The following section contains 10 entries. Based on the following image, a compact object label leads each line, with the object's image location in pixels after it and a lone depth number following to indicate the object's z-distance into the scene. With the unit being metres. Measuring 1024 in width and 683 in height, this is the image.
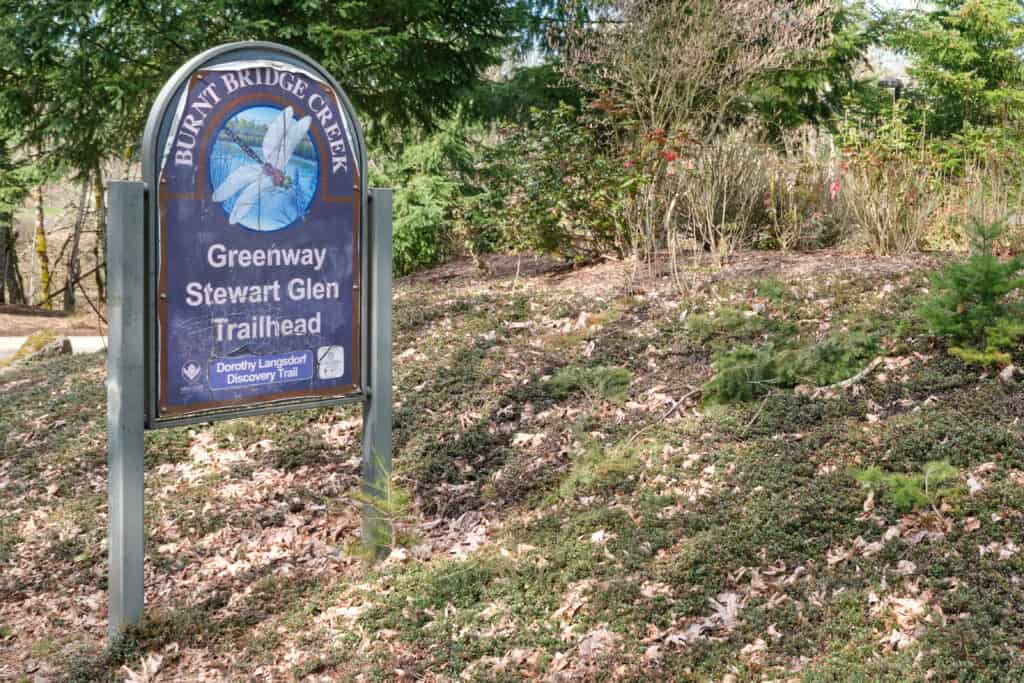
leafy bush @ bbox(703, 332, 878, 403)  5.61
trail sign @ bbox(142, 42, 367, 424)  4.10
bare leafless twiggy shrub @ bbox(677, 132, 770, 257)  9.22
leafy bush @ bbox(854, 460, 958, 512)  4.11
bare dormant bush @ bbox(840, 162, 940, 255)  8.82
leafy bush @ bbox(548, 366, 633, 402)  6.10
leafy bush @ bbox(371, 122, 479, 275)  12.82
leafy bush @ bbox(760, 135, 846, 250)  10.02
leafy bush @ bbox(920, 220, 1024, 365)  5.05
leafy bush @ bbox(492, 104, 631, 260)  9.77
